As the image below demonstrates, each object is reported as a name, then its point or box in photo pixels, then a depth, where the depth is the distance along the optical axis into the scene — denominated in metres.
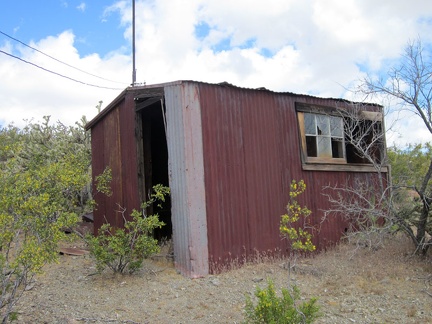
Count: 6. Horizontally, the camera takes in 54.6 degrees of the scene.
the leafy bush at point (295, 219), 6.11
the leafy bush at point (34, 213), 5.11
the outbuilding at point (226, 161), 7.67
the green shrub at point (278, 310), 4.50
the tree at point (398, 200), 7.93
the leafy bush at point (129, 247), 7.22
